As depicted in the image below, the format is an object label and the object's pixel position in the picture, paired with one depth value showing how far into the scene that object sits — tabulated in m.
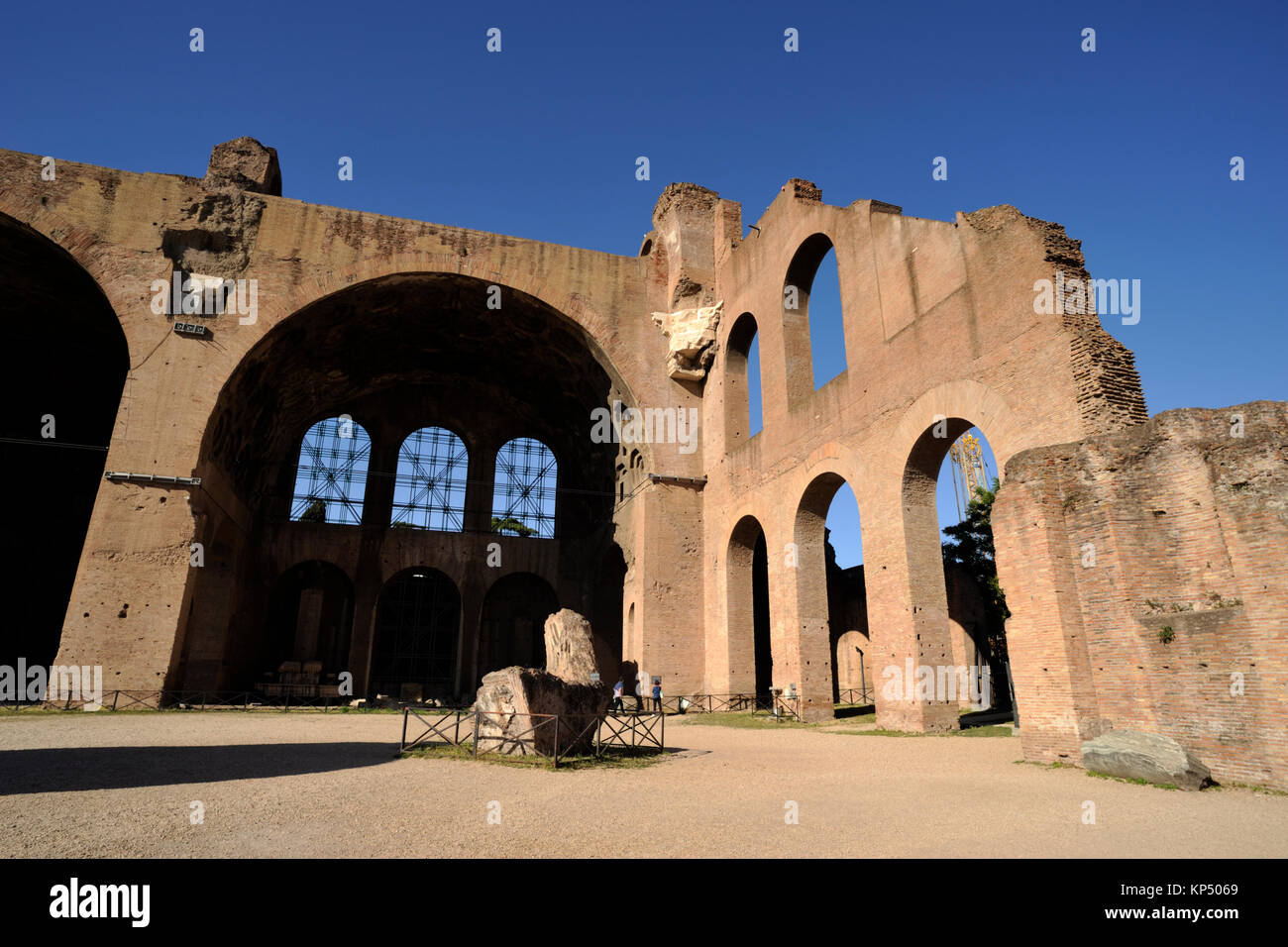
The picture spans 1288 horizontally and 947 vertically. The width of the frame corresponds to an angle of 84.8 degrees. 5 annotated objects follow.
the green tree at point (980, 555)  17.62
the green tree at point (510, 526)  23.75
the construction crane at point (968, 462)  51.69
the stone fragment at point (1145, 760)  5.76
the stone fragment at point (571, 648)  9.94
